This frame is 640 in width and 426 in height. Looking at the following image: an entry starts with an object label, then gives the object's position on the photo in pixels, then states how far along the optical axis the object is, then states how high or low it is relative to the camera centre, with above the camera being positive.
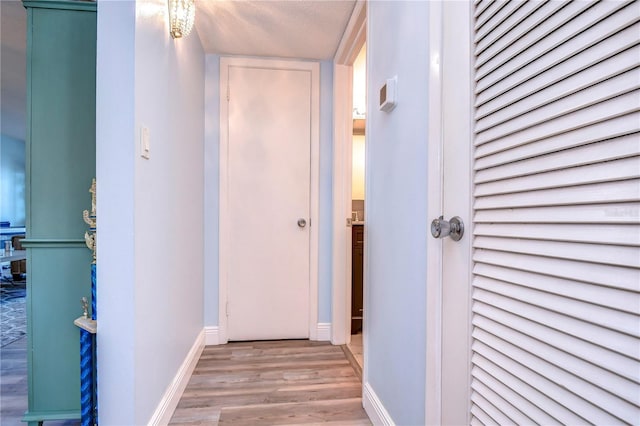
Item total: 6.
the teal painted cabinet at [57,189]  1.45 +0.09
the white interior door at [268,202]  2.71 +0.07
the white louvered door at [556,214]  0.48 +0.00
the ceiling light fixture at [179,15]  1.59 +0.92
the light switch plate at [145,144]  1.26 +0.25
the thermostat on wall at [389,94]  1.39 +0.49
